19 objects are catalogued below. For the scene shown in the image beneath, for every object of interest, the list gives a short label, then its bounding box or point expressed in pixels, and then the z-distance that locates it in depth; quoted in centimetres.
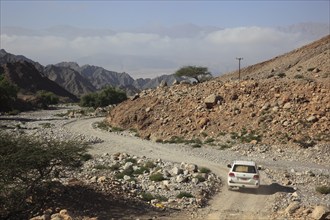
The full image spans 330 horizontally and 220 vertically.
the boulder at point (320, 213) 1672
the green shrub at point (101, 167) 2827
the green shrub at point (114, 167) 2809
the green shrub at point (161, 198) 2025
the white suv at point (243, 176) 2153
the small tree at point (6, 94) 7731
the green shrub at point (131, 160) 3097
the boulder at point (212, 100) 4425
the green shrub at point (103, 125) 5103
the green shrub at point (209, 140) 3871
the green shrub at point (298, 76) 4524
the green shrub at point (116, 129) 4870
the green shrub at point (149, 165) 2878
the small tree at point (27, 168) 1758
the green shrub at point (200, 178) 2418
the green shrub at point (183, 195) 2062
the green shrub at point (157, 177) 2433
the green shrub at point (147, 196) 2025
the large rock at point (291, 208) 1798
